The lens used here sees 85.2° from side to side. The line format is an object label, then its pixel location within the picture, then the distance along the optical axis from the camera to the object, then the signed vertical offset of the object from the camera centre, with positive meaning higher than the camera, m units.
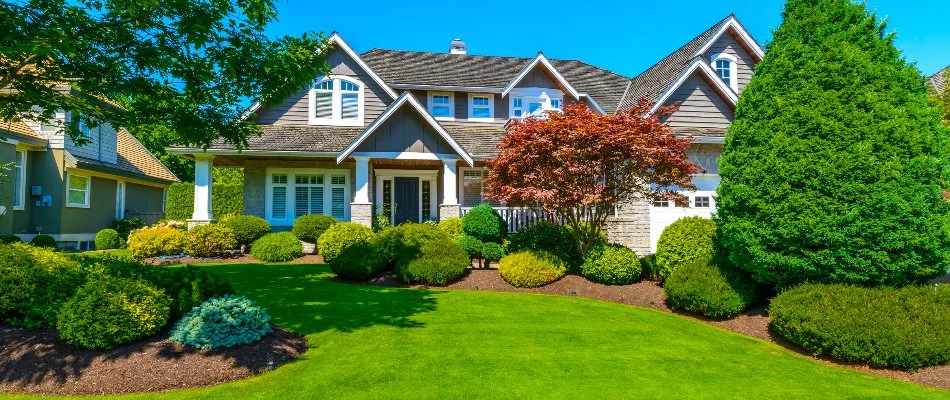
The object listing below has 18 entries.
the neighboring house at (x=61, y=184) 18.88 +1.31
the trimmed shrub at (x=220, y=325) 6.08 -1.33
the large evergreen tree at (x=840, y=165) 7.00 +0.72
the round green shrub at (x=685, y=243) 10.67 -0.57
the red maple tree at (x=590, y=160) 10.95 +1.23
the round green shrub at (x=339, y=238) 14.90 -0.65
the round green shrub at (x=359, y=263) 12.27 -1.13
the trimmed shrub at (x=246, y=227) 16.41 -0.36
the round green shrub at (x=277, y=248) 15.36 -0.96
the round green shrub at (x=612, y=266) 11.46 -1.13
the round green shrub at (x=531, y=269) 11.70 -1.21
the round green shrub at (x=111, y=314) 5.76 -1.12
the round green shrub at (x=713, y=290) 8.88 -1.32
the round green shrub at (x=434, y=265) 11.96 -1.17
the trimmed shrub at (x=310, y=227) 16.50 -0.35
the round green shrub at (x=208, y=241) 15.61 -0.76
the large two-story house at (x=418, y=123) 17.00 +3.37
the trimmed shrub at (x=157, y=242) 15.27 -0.77
